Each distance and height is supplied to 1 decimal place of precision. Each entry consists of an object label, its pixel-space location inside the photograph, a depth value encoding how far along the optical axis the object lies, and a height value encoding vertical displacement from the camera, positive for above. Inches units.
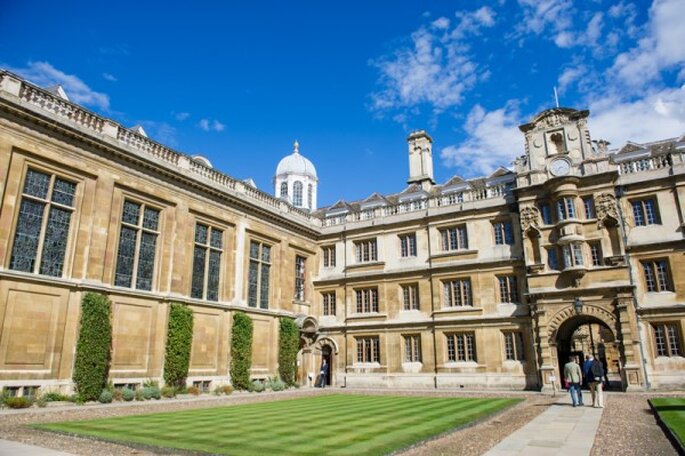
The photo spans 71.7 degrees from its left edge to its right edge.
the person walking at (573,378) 637.3 -35.0
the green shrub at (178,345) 842.8 +16.9
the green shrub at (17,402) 606.2 -57.1
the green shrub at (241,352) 980.6 +4.4
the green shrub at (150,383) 798.8 -46.4
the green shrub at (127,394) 747.4 -59.5
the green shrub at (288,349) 1111.6 +11.0
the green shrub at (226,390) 924.0 -67.4
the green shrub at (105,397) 714.2 -61.3
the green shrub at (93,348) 708.0 +11.2
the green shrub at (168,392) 810.8 -61.6
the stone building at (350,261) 710.5 +184.3
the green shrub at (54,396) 662.5 -55.7
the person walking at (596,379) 625.6 -35.9
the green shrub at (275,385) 1039.6 -66.0
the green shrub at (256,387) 993.5 -66.8
